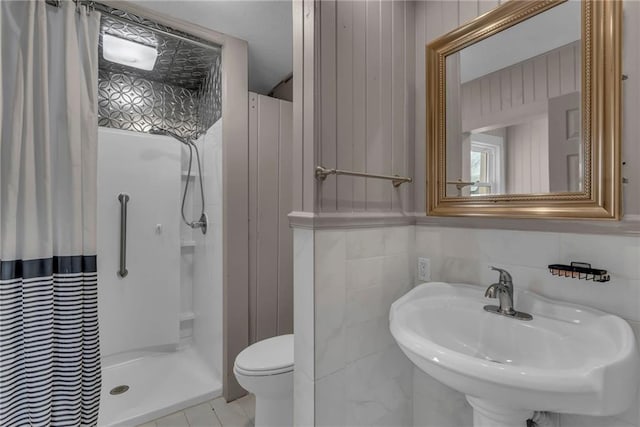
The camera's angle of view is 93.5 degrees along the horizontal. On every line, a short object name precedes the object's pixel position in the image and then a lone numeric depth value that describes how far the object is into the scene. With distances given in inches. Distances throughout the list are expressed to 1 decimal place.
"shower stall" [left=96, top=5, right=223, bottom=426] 80.7
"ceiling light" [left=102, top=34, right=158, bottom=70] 76.7
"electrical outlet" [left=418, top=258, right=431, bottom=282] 51.9
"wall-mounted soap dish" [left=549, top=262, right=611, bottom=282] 33.0
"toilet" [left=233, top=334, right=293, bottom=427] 55.8
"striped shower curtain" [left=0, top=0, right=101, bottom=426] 45.4
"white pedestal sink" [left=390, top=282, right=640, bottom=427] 24.9
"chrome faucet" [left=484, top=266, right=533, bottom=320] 38.1
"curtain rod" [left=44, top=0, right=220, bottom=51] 53.2
